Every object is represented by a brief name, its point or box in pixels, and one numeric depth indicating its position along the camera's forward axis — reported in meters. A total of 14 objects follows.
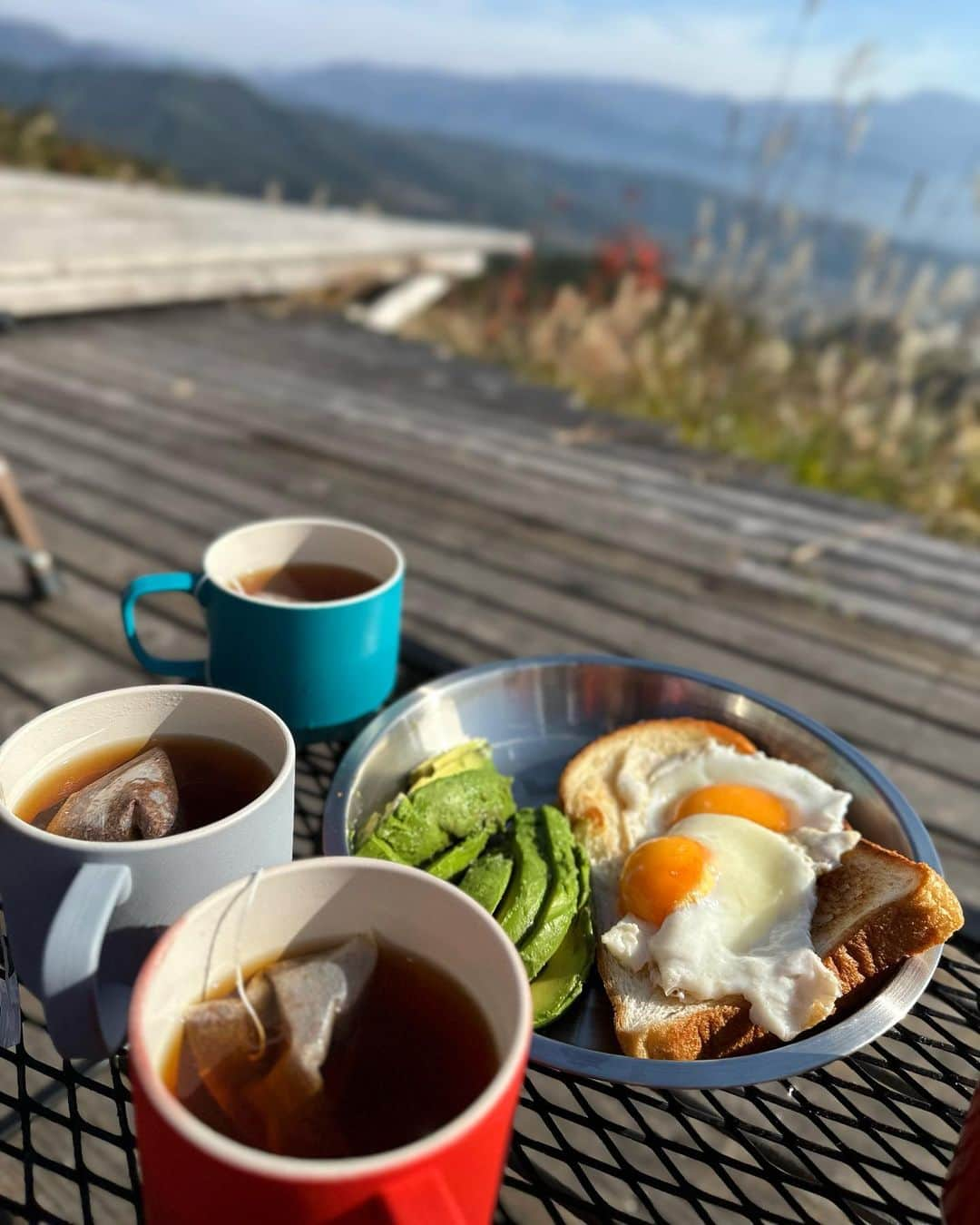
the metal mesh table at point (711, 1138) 0.27
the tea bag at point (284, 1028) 0.20
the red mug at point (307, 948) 0.17
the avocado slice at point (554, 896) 0.31
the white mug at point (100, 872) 0.21
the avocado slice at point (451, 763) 0.39
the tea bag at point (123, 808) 0.26
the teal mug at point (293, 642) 0.38
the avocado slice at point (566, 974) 0.30
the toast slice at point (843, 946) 0.29
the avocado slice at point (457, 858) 0.34
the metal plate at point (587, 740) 0.26
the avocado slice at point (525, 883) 0.31
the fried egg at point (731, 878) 0.30
